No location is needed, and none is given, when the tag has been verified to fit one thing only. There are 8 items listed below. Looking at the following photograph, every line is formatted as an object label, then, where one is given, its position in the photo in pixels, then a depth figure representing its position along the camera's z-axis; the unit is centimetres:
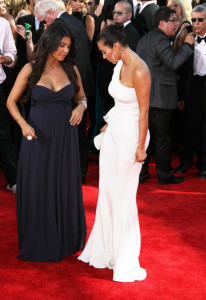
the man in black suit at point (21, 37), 571
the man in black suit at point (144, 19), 613
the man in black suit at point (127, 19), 582
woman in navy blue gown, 347
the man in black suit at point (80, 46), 511
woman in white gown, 312
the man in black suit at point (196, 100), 567
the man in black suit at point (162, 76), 519
